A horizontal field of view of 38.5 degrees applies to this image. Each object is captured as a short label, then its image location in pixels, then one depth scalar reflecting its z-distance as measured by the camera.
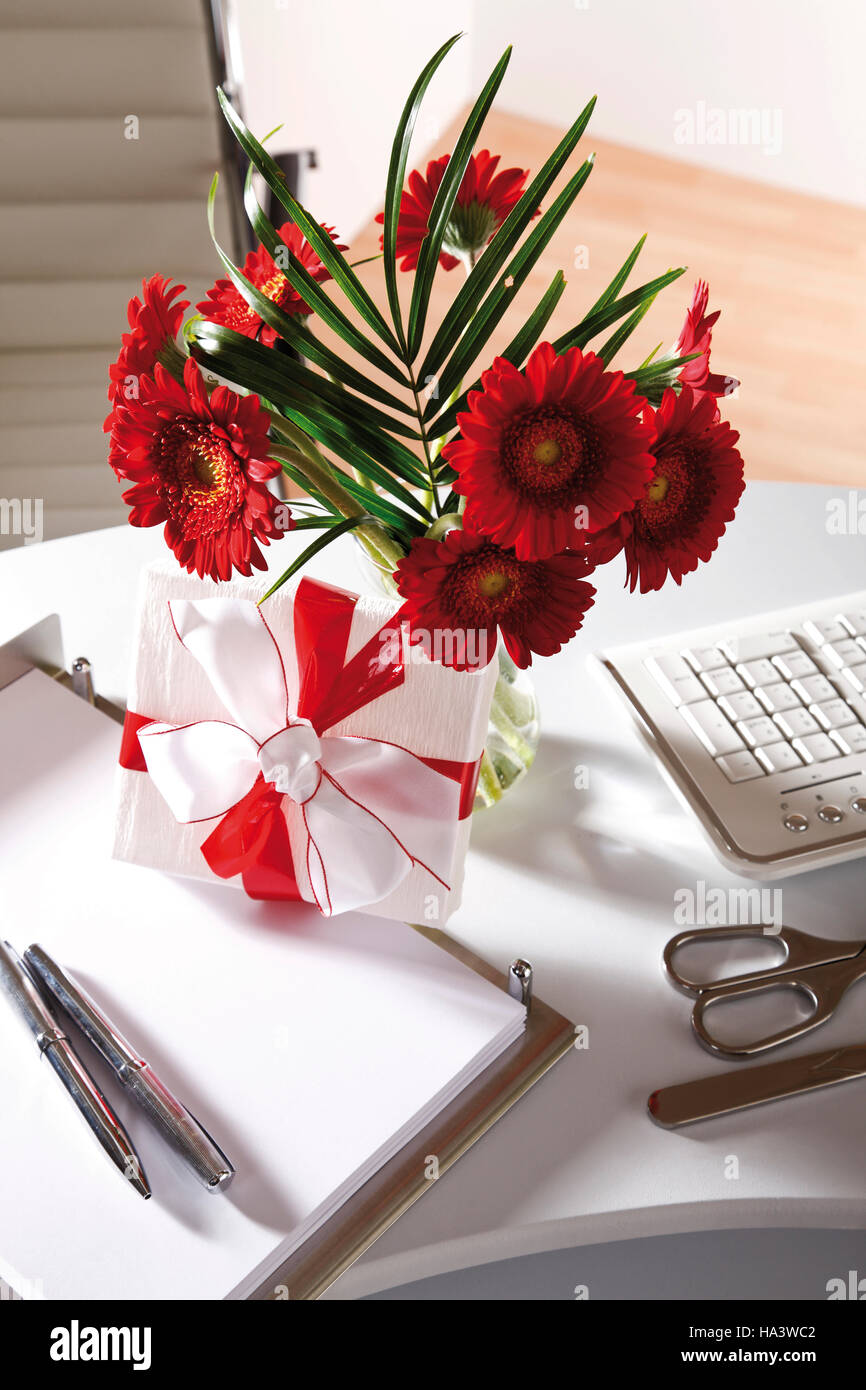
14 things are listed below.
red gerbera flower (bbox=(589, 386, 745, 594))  0.54
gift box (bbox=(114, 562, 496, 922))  0.63
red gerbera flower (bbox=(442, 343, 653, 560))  0.49
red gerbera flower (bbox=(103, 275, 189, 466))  0.54
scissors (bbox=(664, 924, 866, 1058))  0.63
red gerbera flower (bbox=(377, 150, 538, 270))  0.64
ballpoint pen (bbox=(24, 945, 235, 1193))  0.55
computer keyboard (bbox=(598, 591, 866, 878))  0.71
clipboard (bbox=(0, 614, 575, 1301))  0.53
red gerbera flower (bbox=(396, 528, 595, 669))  0.53
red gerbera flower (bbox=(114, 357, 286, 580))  0.52
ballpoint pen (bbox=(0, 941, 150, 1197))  0.54
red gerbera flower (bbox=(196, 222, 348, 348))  0.63
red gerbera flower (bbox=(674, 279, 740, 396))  0.56
